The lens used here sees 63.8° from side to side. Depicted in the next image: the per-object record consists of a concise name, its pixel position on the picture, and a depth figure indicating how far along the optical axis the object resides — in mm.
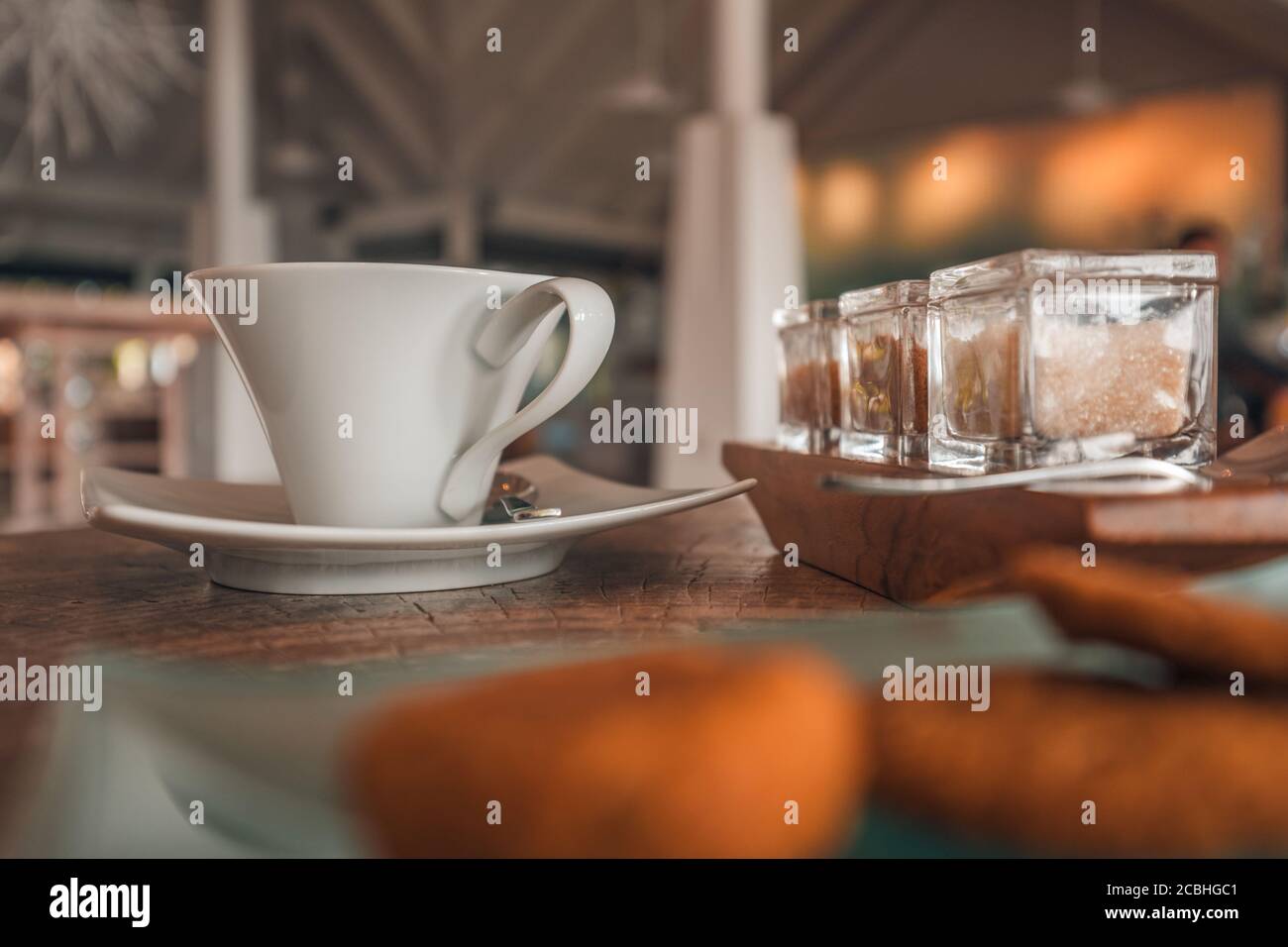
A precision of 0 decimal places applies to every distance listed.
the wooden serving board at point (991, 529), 261
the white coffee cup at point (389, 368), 388
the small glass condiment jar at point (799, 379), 529
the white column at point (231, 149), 4434
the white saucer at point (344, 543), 337
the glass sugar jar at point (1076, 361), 355
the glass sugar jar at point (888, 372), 423
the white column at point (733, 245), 2934
